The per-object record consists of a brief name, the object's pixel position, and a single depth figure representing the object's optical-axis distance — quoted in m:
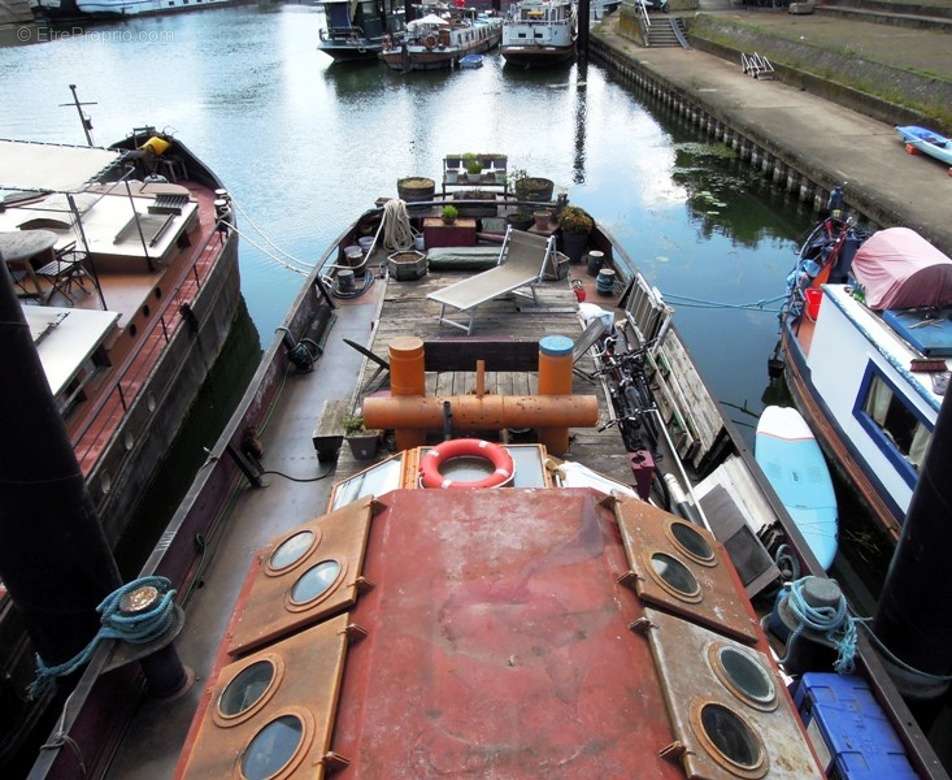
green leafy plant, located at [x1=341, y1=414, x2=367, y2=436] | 7.68
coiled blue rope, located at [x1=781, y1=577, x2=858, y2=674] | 5.79
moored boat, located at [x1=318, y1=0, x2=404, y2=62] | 57.53
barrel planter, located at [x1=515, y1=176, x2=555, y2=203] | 15.21
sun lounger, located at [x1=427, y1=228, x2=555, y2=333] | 10.17
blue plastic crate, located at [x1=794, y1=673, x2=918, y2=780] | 5.36
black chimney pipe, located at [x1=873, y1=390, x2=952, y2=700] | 6.17
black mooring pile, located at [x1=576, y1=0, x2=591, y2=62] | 57.00
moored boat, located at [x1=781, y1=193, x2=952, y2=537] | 10.25
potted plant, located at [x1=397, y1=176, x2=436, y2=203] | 16.08
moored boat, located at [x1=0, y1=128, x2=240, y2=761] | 10.63
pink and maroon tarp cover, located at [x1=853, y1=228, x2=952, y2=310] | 10.79
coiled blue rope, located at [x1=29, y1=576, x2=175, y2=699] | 5.43
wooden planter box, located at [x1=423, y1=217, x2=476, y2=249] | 13.98
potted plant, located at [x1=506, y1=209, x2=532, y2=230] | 14.59
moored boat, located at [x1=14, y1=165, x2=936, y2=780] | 3.43
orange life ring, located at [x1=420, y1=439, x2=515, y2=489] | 5.50
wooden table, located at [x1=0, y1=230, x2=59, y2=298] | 11.55
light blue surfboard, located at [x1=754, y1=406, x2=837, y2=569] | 10.84
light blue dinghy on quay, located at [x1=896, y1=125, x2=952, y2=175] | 23.52
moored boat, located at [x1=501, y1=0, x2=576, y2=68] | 56.16
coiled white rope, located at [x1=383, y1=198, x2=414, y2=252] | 14.21
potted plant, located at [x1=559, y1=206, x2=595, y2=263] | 14.00
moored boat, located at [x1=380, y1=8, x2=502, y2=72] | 55.44
